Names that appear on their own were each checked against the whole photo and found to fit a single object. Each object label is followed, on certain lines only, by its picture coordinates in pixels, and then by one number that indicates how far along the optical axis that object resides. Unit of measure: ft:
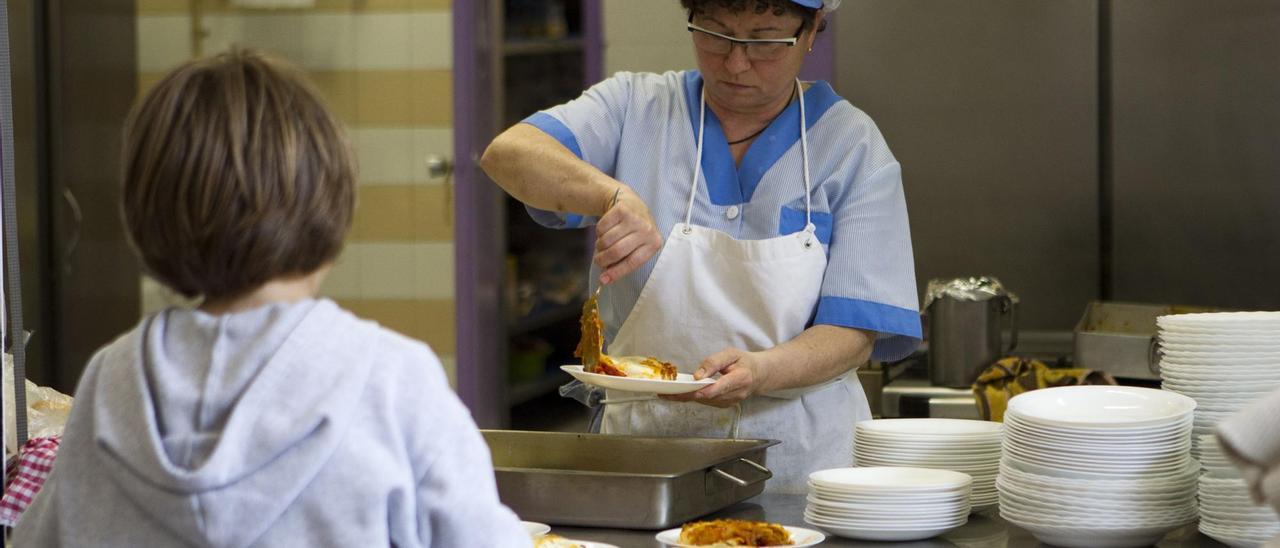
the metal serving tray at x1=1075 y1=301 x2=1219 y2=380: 16.09
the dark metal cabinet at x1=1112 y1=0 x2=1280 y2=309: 17.48
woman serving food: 13.17
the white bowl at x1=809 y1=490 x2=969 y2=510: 11.28
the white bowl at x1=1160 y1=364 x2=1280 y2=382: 11.13
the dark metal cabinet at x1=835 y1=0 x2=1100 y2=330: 17.75
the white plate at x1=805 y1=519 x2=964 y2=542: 11.32
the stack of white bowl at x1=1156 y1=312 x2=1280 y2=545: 11.05
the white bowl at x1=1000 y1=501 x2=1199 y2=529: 11.09
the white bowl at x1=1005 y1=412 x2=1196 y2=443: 11.09
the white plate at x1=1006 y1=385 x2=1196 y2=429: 11.12
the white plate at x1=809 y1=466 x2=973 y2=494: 11.31
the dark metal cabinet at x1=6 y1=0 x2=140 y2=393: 21.73
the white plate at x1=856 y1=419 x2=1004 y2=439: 12.10
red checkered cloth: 10.96
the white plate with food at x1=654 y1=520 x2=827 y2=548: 11.06
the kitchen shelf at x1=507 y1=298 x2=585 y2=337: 26.18
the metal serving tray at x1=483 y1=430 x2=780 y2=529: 11.47
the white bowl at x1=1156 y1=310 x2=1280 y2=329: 11.14
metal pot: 16.37
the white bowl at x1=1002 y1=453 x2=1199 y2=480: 11.10
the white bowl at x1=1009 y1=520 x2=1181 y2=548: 11.12
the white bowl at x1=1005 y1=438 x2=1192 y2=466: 11.09
